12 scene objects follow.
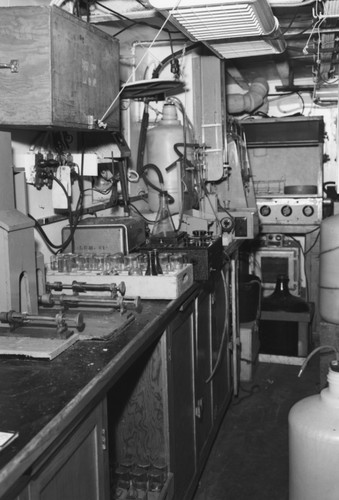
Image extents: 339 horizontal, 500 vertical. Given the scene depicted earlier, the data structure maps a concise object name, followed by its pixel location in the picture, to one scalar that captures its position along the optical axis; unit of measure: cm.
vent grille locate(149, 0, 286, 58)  215
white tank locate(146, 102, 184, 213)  334
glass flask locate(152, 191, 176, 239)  303
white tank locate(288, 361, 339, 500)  210
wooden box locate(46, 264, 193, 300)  204
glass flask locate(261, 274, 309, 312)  426
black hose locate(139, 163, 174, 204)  331
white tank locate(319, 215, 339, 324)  314
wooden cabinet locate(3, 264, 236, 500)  128
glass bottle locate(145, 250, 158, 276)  208
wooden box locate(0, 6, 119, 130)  185
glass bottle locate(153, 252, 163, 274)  209
